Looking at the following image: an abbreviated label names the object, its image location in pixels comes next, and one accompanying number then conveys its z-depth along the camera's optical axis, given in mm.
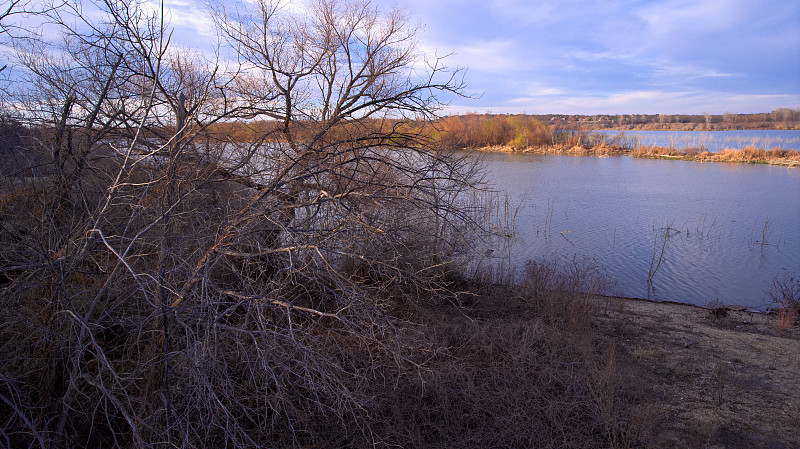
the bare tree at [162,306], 3326
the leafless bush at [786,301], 8249
